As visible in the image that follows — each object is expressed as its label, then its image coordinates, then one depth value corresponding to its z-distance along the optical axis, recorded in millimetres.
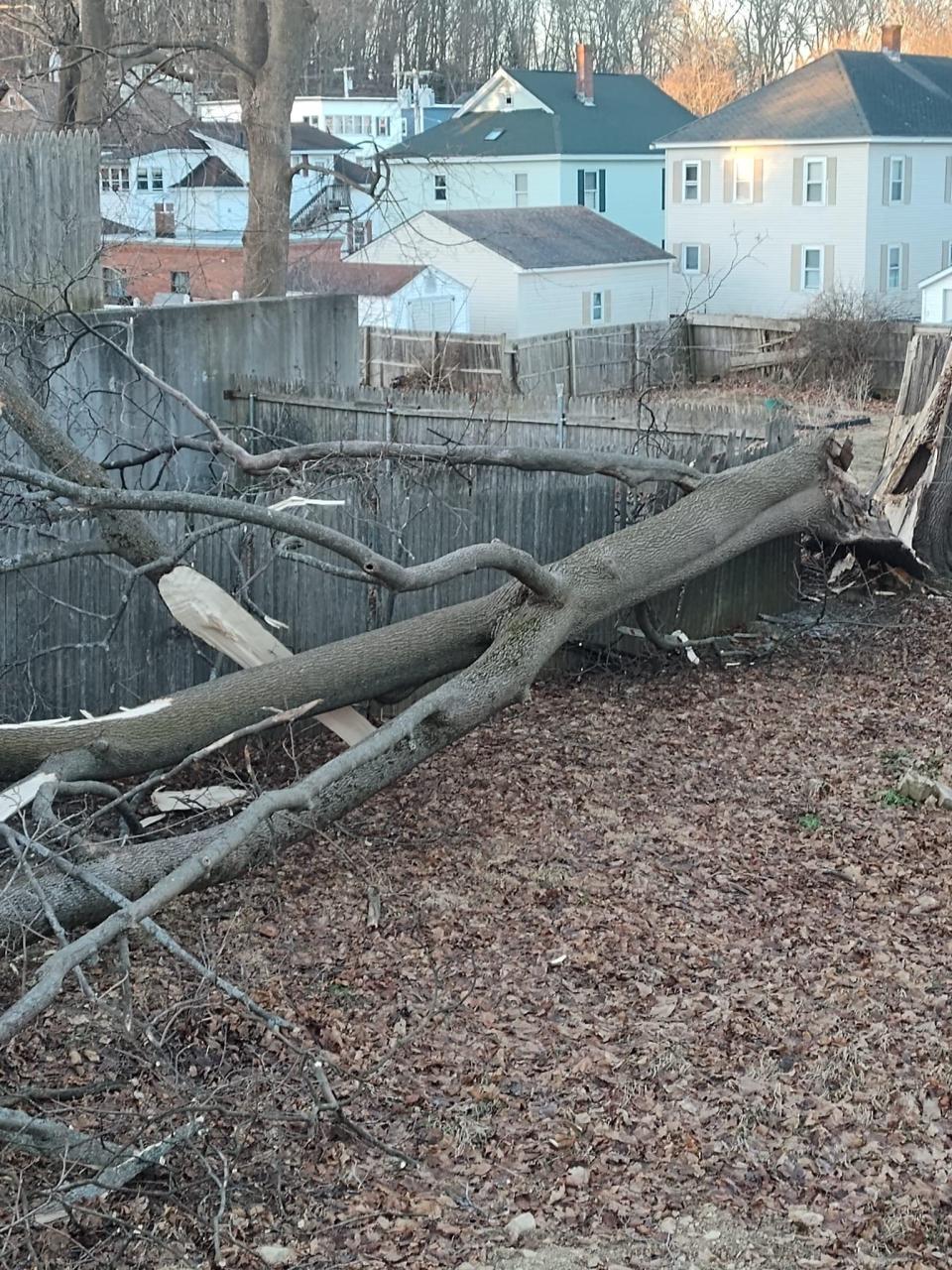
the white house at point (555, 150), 41969
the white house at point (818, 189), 36125
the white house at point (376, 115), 58531
